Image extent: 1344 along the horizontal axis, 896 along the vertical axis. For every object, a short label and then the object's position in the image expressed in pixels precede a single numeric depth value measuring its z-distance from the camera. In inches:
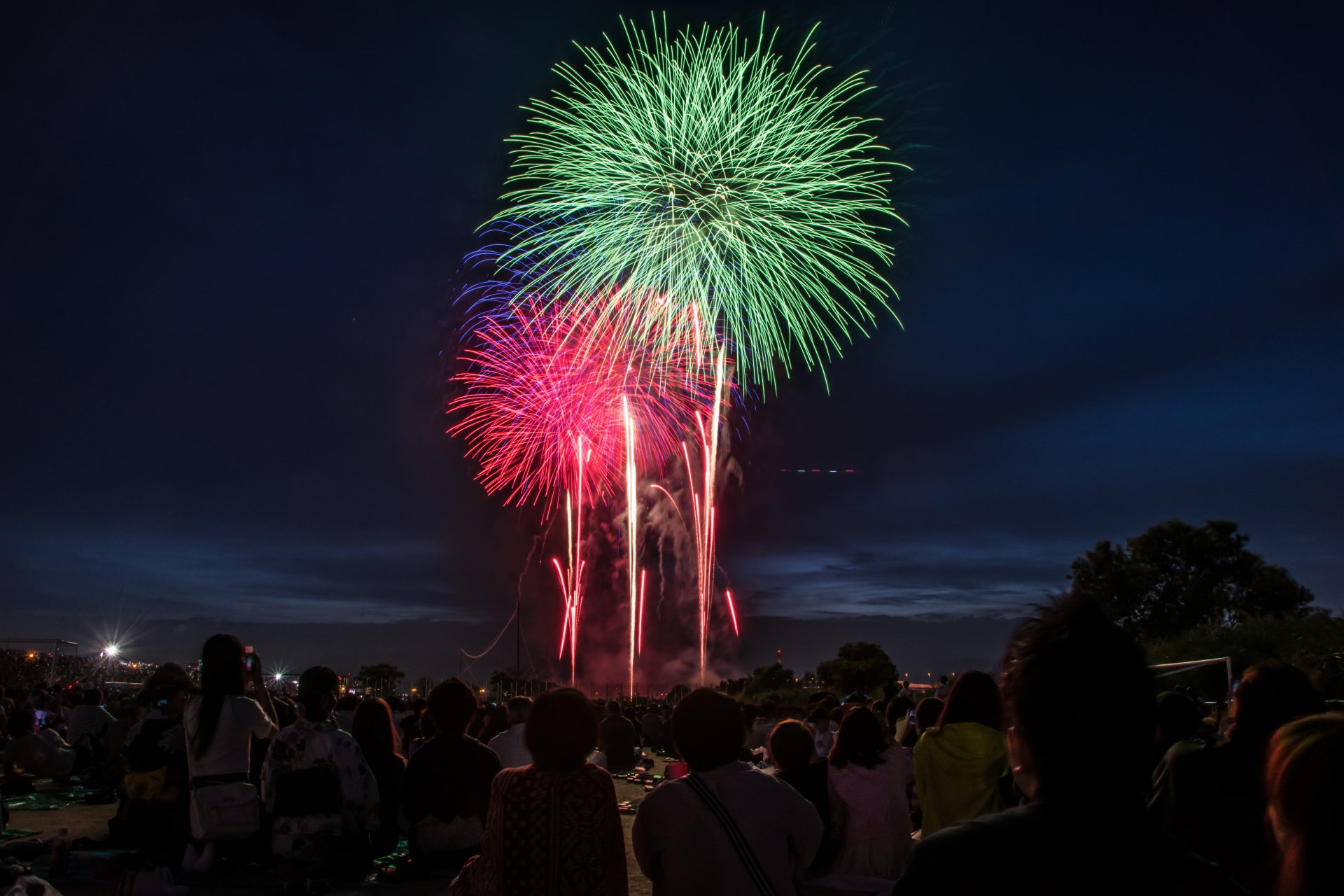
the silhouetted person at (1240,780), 142.9
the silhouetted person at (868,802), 256.1
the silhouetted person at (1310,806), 77.7
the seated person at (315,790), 242.1
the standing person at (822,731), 453.7
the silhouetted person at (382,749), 290.0
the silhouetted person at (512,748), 346.6
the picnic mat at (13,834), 353.7
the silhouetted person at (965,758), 212.7
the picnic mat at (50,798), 461.4
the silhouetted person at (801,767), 255.6
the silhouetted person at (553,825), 153.5
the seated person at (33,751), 510.0
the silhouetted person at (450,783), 254.8
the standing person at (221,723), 241.8
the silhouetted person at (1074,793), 64.8
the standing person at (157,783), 266.8
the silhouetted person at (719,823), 141.3
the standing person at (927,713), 301.1
